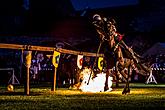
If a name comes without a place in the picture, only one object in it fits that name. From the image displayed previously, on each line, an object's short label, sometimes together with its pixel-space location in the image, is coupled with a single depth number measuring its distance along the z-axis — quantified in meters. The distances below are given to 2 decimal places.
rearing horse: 17.67
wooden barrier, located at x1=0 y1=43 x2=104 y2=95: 16.31
